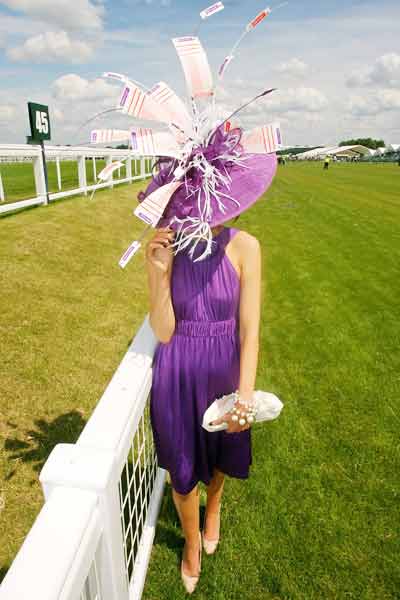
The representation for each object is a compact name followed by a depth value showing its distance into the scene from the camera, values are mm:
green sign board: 7020
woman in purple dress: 1504
